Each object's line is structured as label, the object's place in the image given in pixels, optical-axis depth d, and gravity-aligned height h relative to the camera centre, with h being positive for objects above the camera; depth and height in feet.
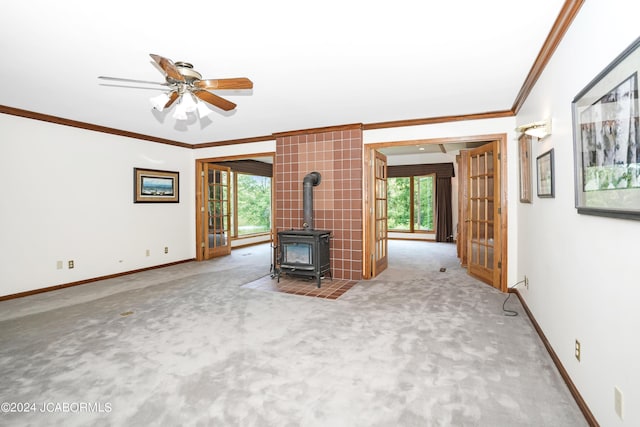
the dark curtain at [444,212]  30.37 +0.19
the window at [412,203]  32.01 +1.17
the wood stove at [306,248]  14.32 -1.50
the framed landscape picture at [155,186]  17.35 +1.87
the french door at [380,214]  16.07 +0.05
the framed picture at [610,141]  3.96 +1.03
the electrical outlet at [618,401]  4.42 -2.68
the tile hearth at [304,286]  13.24 -3.17
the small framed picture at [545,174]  7.62 +1.01
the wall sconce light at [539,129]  7.88 +2.18
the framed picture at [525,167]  10.36 +1.58
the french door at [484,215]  13.48 -0.07
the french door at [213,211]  20.84 +0.44
